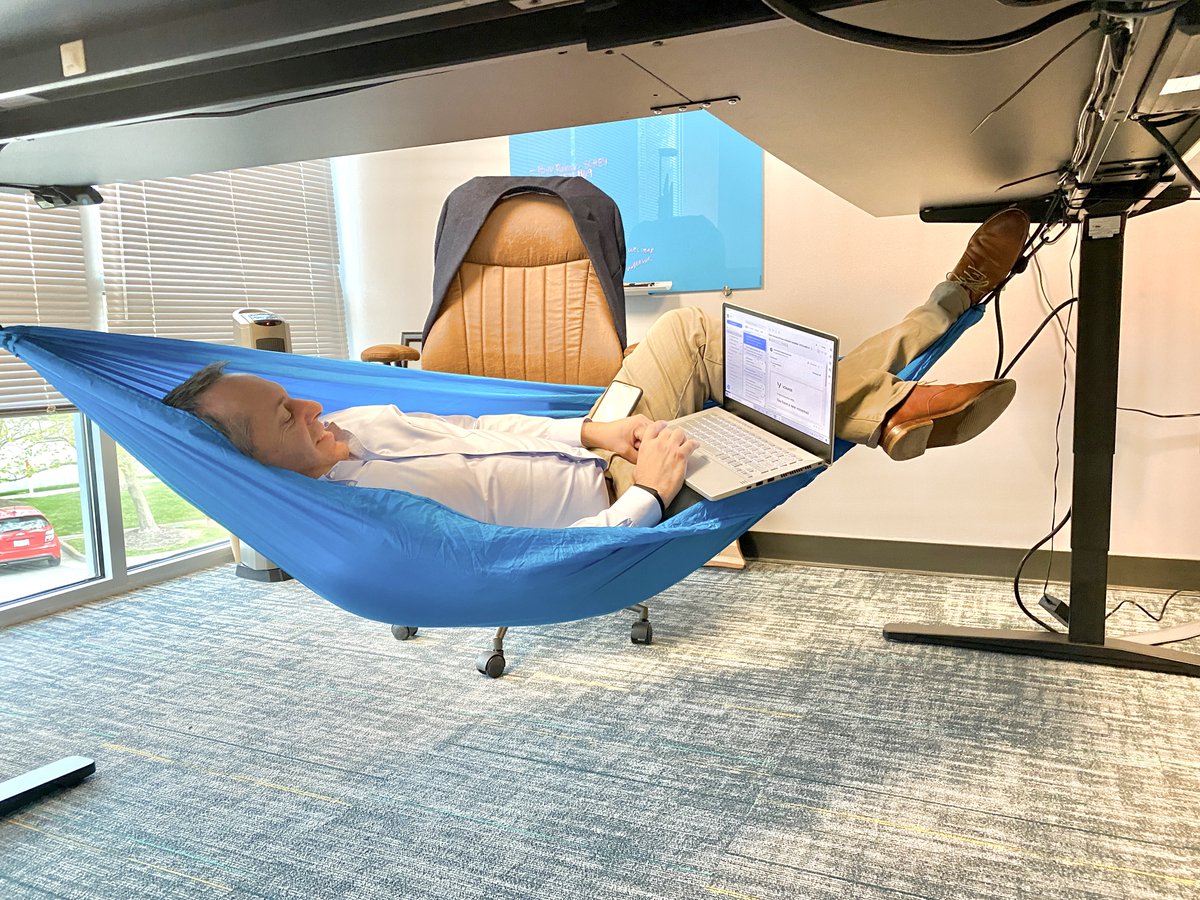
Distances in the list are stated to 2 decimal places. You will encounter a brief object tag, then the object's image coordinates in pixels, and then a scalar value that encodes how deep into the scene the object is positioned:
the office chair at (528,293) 2.36
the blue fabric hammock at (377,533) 1.15
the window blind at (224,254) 2.82
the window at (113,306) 2.56
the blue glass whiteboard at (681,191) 2.79
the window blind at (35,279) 2.47
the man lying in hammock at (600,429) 1.33
